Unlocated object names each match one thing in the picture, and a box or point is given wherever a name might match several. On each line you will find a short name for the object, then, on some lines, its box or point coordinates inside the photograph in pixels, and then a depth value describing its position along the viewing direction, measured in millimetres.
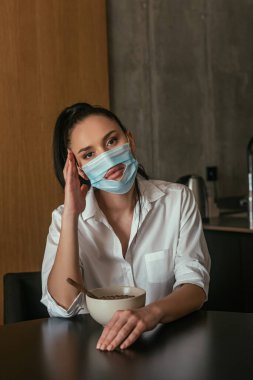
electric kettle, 3029
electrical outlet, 3779
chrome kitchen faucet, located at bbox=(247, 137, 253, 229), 2977
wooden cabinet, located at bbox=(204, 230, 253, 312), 2514
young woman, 1471
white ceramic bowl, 1147
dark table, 931
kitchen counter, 2538
